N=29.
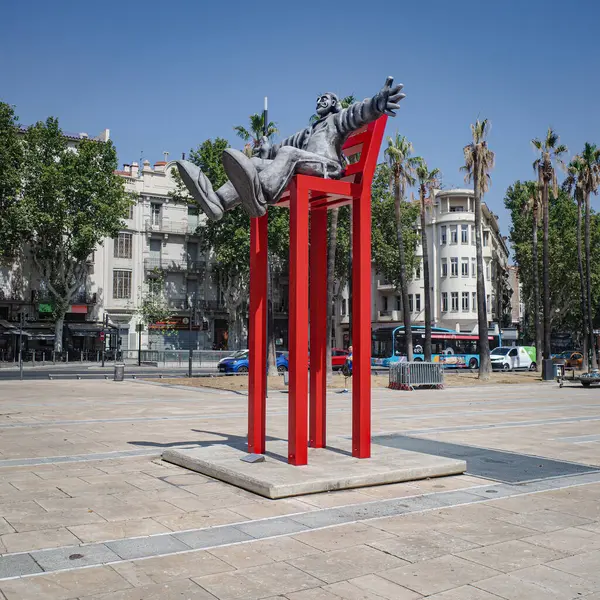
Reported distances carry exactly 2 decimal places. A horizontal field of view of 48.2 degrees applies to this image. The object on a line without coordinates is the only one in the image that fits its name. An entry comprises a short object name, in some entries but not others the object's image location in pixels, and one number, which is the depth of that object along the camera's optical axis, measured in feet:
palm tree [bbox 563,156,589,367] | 123.75
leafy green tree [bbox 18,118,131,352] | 142.41
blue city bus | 144.87
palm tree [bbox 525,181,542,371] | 127.54
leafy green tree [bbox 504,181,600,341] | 178.60
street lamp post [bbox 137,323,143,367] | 136.87
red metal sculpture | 26.94
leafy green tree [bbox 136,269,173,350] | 166.40
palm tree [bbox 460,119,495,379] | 97.81
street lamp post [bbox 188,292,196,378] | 175.31
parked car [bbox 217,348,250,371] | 111.24
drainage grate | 28.22
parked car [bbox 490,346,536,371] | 145.69
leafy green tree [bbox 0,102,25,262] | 131.64
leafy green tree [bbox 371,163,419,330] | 166.81
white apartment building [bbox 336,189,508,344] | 194.90
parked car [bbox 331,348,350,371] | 126.41
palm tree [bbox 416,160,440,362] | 111.96
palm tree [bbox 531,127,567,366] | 114.62
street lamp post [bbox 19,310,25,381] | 88.74
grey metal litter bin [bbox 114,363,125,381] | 86.74
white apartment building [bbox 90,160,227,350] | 171.32
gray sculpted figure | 26.76
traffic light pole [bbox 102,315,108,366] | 148.09
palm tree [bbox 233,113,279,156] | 94.68
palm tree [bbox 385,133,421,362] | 109.81
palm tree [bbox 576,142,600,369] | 122.21
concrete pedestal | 24.03
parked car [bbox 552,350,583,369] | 154.47
